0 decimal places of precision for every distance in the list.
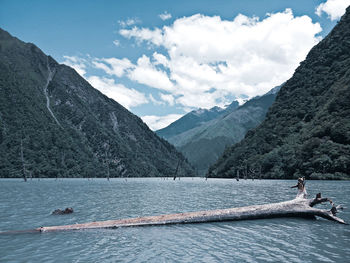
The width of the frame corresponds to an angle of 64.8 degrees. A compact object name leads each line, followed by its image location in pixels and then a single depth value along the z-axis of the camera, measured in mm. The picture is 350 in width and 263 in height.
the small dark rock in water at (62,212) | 29281
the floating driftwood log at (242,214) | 21781
